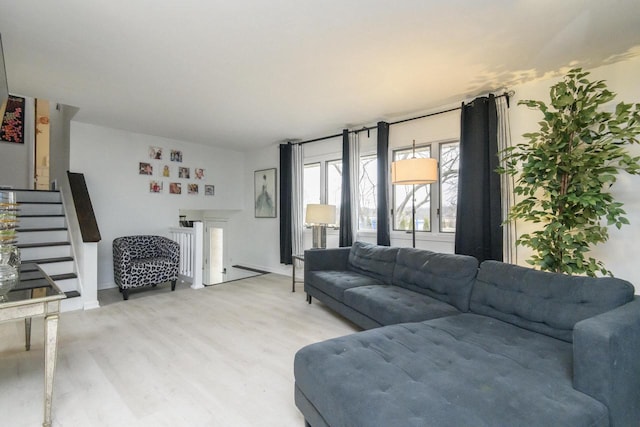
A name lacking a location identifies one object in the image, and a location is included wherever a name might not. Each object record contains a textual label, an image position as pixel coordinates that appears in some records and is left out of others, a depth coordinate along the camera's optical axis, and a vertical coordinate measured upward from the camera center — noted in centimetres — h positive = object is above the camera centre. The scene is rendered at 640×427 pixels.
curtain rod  321 +130
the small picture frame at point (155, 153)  533 +116
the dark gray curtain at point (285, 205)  542 +23
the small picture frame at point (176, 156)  560 +116
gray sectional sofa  114 -70
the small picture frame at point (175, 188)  561 +57
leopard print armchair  411 -60
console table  151 -46
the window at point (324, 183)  500 +60
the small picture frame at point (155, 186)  535 +57
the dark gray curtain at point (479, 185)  320 +34
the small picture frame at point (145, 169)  522 +87
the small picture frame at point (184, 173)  572 +87
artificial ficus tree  216 +32
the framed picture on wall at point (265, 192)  595 +52
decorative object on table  171 -15
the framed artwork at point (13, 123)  573 +186
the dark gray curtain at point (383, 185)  407 +44
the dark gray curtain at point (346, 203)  447 +22
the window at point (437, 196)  374 +27
